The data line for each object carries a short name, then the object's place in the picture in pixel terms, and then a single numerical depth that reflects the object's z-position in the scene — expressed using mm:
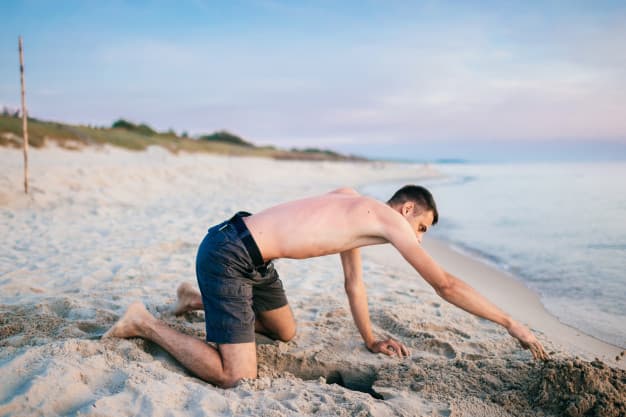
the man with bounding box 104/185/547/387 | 2291
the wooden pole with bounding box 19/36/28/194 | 7359
